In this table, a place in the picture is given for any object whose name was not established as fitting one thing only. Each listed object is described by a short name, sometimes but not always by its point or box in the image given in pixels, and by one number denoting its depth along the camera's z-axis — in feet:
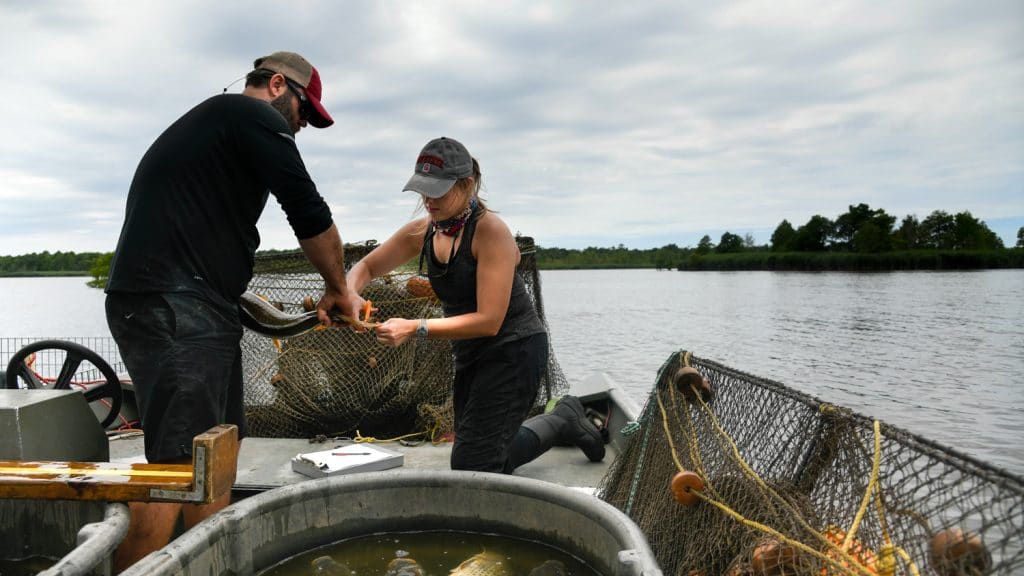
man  7.17
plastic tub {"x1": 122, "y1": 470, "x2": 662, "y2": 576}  5.94
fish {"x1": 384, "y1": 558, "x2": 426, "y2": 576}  6.81
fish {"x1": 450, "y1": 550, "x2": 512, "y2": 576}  6.66
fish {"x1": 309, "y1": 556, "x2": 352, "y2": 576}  6.79
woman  8.64
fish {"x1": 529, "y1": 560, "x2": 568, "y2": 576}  6.59
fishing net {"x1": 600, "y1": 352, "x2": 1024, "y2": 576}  4.28
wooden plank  5.62
